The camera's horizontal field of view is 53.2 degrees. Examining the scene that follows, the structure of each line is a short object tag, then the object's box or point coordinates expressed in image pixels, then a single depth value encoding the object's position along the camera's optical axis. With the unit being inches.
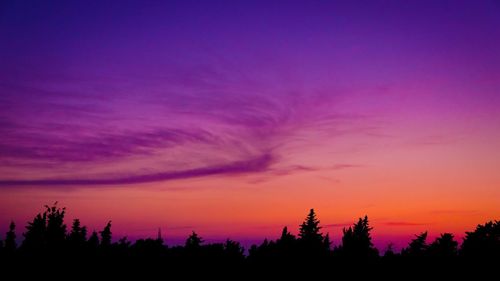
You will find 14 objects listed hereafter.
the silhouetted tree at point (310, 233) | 2029.3
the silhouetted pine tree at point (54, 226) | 2571.4
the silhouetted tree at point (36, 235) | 2561.5
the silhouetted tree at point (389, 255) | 2102.1
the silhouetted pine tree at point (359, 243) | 2057.1
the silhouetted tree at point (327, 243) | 2404.0
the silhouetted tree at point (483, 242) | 1608.0
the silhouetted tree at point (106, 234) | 3097.9
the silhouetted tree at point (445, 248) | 1753.2
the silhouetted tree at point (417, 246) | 1950.8
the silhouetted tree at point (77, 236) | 2744.8
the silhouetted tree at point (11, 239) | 3173.7
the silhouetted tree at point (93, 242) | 2808.8
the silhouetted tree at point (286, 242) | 2153.1
